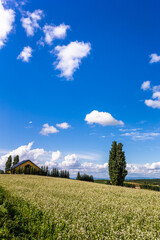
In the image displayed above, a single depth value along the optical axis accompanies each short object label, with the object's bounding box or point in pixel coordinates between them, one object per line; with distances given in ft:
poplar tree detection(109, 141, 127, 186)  180.45
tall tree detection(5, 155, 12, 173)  346.95
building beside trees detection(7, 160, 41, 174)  261.44
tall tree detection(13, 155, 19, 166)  347.97
